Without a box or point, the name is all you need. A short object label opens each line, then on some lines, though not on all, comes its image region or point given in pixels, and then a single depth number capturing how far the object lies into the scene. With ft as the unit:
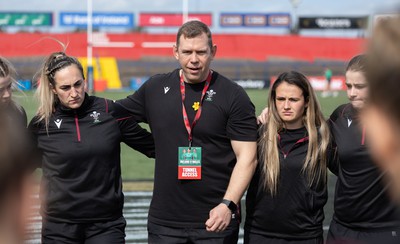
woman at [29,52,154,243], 26.48
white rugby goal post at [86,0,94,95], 173.17
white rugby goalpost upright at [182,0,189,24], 208.67
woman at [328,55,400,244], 26.12
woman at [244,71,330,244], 26.32
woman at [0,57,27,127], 26.48
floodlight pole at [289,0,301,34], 391.45
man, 25.68
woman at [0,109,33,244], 6.70
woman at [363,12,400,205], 6.88
